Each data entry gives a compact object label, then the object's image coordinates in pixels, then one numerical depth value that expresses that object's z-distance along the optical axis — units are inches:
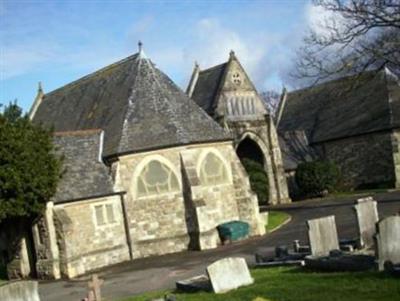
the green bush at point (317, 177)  2010.3
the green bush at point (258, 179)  1900.8
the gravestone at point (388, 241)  591.2
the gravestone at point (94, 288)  704.3
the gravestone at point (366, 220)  765.9
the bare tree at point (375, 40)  1170.6
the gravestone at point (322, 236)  727.7
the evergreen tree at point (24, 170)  1059.3
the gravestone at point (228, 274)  619.5
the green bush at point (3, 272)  1241.8
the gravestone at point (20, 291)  581.9
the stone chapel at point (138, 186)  1139.3
